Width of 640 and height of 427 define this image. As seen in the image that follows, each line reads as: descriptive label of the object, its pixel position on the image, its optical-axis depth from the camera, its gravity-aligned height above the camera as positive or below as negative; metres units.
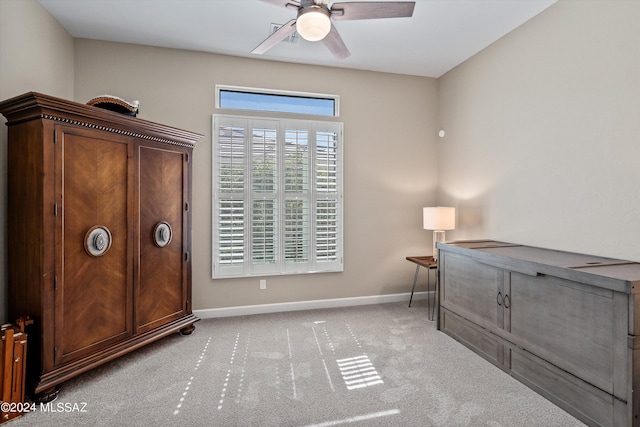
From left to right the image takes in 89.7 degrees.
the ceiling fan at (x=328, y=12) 2.00 +1.31
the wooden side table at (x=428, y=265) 3.57 -0.57
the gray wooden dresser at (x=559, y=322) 1.68 -0.71
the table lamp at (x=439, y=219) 3.64 -0.06
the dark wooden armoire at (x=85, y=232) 2.10 -0.14
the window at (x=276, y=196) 3.58 +0.20
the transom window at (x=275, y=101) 3.67 +1.33
